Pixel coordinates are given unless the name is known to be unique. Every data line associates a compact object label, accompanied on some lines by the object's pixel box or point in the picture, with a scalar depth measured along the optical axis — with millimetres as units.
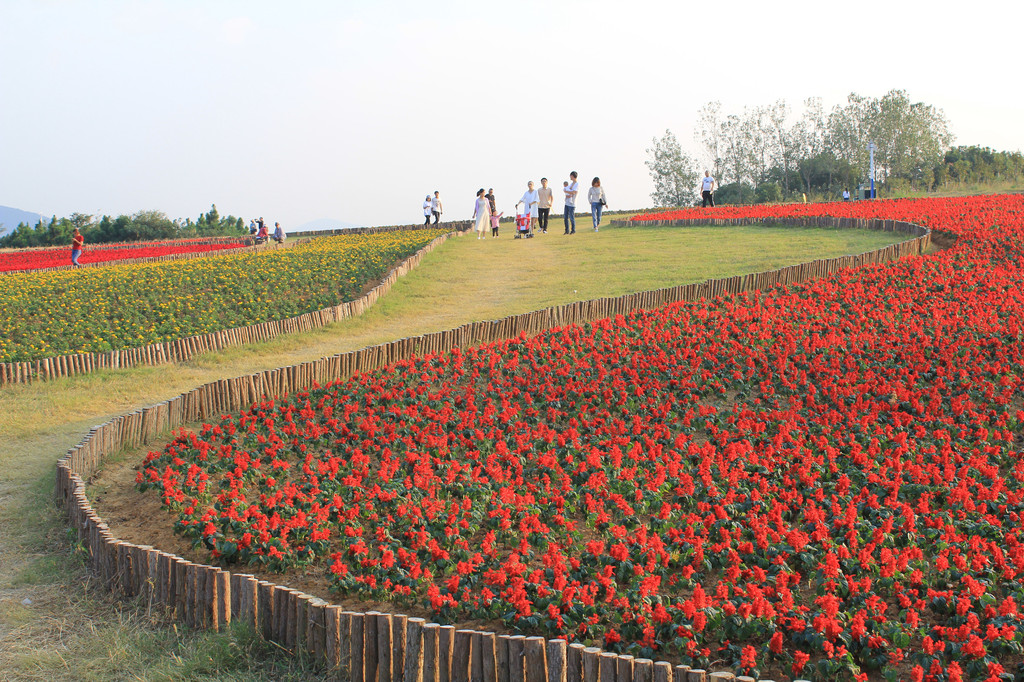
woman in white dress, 32062
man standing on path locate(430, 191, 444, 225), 36781
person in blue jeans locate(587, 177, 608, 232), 29516
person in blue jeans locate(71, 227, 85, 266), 28139
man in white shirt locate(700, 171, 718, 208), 34719
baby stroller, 30328
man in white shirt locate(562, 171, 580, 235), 27969
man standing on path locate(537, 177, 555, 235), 30172
